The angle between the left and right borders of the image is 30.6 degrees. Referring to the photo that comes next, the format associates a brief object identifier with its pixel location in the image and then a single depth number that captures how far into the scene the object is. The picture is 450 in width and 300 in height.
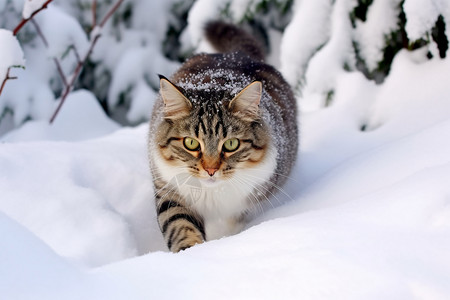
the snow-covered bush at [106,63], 1.23
